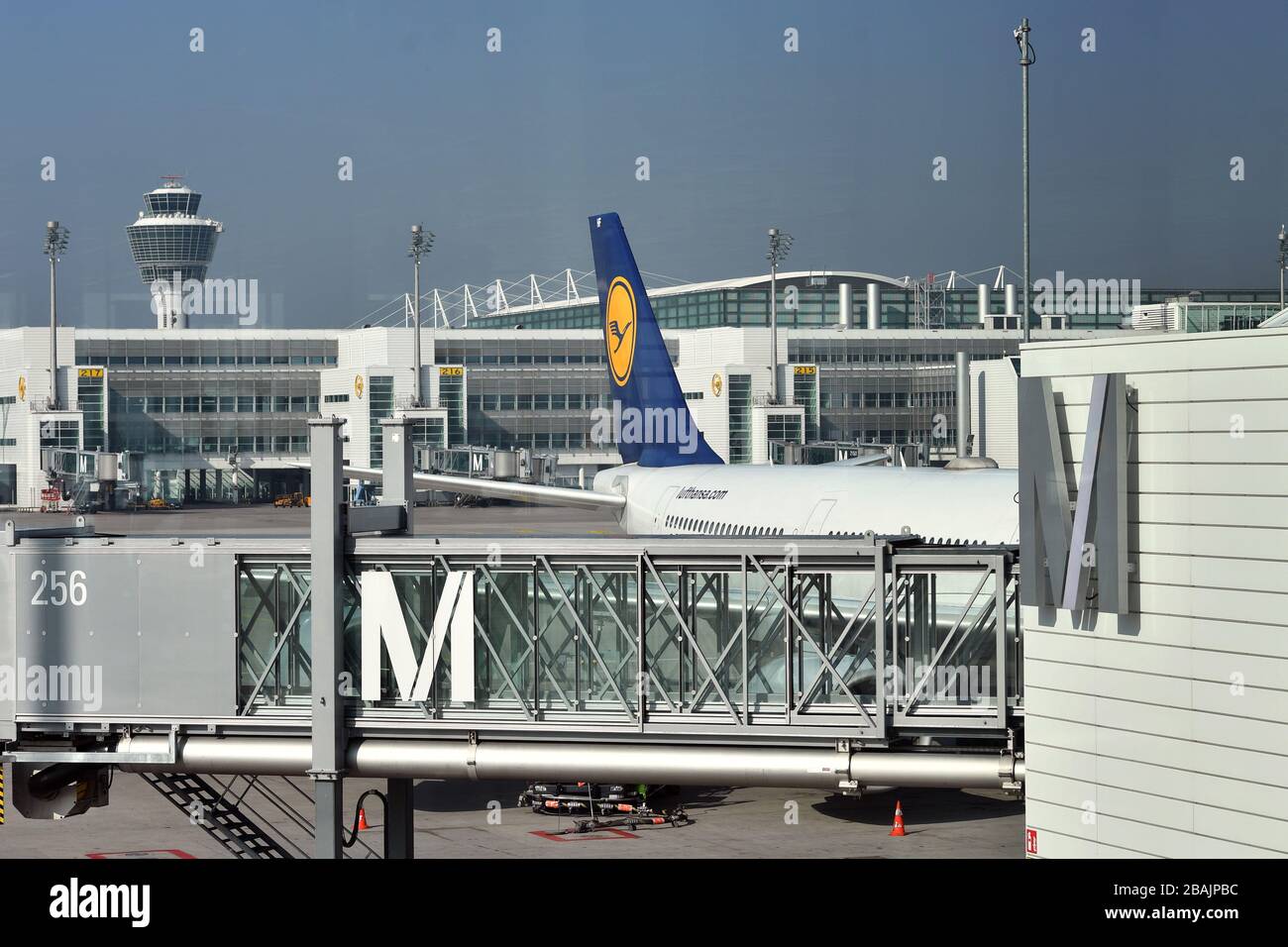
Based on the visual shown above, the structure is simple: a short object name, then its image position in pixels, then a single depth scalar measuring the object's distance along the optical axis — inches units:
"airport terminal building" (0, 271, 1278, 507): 4768.7
